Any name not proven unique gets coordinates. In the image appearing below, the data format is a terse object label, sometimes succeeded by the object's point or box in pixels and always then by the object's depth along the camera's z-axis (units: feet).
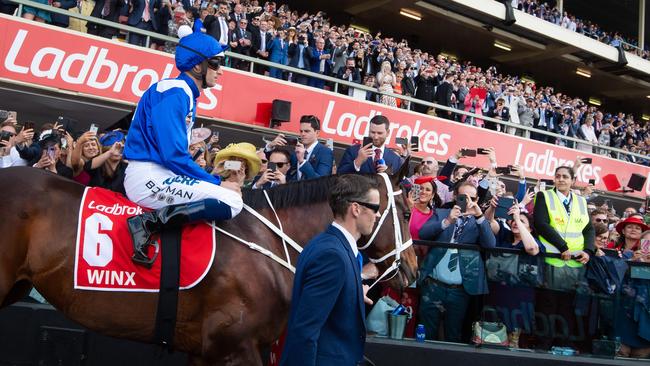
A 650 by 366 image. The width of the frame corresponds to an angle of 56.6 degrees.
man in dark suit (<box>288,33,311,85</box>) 48.47
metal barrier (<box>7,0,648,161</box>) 36.17
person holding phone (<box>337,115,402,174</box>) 18.15
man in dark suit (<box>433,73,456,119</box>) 57.88
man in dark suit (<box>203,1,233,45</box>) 41.88
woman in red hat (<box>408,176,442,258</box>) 20.69
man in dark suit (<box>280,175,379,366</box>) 8.70
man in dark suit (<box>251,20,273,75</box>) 46.44
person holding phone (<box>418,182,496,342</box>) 19.38
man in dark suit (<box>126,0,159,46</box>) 40.04
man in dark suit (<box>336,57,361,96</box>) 51.80
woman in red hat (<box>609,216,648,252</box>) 24.71
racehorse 12.10
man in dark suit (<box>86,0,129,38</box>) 38.75
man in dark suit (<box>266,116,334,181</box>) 20.71
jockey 12.17
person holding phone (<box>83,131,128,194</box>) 17.62
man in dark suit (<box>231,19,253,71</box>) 44.98
